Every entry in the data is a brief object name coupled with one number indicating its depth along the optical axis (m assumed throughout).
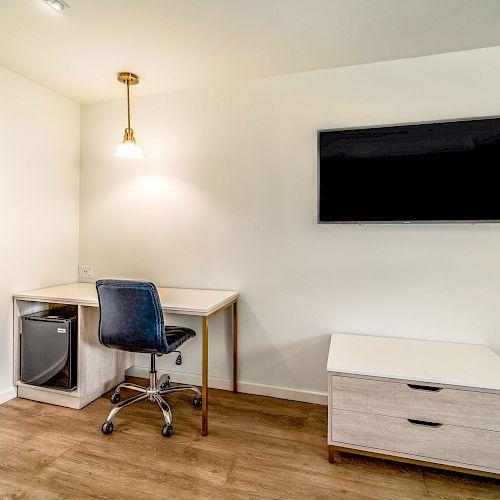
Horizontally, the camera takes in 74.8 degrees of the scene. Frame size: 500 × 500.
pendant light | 2.40
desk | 2.26
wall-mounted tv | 2.01
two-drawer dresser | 1.60
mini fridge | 2.28
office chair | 1.95
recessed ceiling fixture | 1.66
